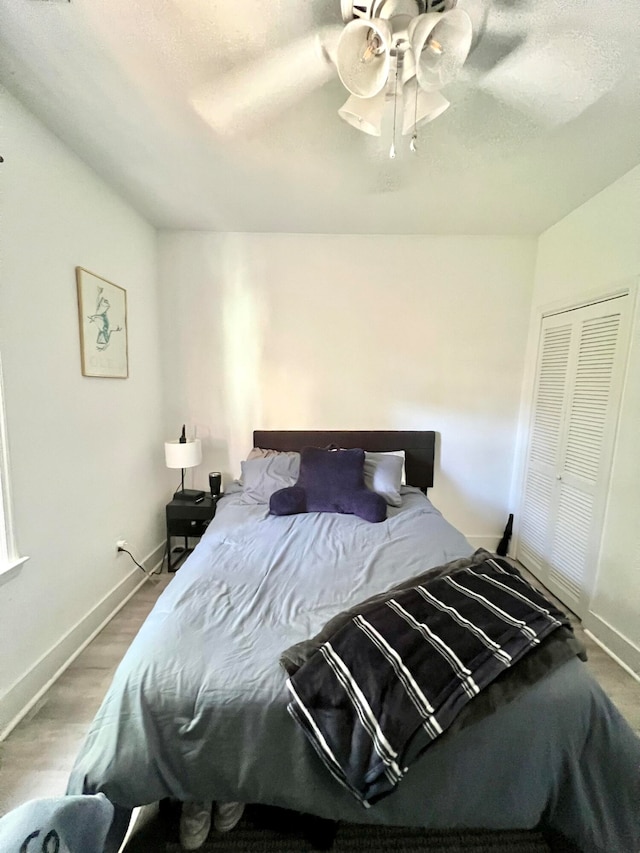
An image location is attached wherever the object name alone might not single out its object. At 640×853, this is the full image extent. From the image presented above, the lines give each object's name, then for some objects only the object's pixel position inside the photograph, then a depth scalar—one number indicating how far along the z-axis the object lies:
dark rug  1.04
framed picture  1.84
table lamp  2.47
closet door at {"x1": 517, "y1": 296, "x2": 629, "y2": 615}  1.97
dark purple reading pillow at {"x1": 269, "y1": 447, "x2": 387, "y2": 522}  2.12
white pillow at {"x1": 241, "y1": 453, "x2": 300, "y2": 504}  2.37
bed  0.87
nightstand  2.52
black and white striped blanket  0.83
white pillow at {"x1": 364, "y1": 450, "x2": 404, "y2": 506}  2.32
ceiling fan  1.00
